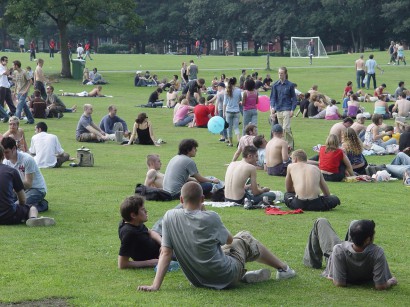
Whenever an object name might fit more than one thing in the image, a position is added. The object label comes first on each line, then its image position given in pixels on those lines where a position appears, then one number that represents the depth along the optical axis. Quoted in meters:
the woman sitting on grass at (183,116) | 32.16
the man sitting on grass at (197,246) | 9.38
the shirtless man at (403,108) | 32.84
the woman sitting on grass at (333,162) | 18.27
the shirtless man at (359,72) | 48.52
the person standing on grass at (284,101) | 23.58
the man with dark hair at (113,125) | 26.96
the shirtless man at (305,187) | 14.59
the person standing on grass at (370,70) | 48.69
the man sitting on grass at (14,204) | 12.84
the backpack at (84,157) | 21.59
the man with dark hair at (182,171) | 15.06
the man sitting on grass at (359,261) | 9.45
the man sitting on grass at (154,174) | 15.95
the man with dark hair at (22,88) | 29.78
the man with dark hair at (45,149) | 19.78
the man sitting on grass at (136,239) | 10.37
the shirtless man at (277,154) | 19.31
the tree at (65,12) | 50.06
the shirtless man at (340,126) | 21.86
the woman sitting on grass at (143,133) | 25.76
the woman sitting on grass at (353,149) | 19.52
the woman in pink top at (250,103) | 24.83
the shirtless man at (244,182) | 14.89
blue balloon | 25.59
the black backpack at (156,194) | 15.69
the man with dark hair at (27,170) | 13.66
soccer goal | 84.00
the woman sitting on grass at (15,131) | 18.58
